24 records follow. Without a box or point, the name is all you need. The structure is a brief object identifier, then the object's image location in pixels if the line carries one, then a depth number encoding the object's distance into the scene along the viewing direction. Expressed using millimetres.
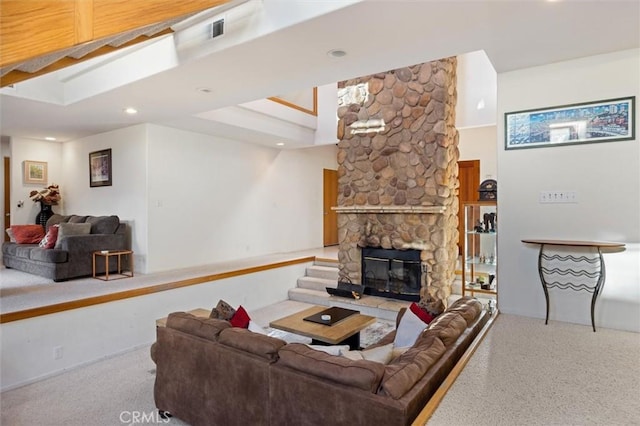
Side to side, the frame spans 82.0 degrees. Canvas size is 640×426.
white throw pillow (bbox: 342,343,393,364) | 1908
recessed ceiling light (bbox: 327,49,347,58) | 2636
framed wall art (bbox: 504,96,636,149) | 2618
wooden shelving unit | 3832
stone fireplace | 4836
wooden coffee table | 3033
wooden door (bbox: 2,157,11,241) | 6418
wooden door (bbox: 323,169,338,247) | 8453
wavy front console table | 2670
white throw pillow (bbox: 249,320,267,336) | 2404
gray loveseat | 4414
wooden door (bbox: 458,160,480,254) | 6805
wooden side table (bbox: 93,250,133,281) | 4527
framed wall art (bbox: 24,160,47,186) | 6133
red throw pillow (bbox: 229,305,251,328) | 2479
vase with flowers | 6048
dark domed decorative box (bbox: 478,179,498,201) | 3732
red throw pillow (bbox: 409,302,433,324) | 2611
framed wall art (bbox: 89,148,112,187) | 5516
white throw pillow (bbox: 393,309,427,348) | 2451
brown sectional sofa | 1602
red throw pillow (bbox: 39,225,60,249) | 4738
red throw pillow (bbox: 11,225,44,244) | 5359
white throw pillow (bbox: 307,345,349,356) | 1987
